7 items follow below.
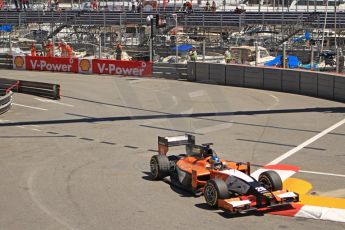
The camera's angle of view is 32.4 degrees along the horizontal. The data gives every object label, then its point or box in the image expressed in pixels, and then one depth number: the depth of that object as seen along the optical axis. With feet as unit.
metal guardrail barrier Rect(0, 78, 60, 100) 83.46
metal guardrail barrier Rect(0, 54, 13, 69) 129.29
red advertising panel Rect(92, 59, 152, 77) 112.06
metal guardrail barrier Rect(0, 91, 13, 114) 72.23
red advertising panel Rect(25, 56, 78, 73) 121.39
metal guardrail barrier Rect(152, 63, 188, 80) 107.31
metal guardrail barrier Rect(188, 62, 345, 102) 81.56
